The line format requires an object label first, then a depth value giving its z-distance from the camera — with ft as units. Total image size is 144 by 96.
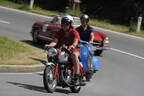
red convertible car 98.32
